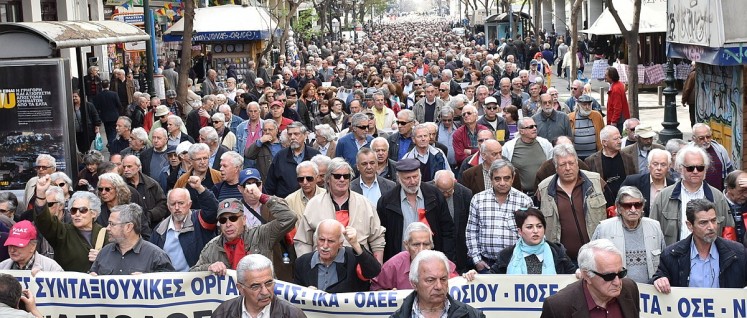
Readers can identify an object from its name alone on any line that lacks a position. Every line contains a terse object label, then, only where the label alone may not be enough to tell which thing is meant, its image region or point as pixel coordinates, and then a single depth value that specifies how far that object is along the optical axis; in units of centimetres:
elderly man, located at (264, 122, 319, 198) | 1230
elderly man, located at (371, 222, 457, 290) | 802
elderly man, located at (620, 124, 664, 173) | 1183
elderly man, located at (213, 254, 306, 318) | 685
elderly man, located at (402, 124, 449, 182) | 1234
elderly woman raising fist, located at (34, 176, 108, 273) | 936
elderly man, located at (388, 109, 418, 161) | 1365
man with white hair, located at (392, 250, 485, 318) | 662
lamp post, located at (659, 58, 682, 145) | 2042
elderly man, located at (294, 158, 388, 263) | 931
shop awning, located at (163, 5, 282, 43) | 3766
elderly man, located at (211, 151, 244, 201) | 1063
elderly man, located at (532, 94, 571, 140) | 1444
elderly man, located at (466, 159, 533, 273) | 937
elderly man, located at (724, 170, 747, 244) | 920
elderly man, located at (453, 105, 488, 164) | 1384
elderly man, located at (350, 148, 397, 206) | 1054
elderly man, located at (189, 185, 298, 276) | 860
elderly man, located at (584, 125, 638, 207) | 1148
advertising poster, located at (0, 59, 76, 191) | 1509
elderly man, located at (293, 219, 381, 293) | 820
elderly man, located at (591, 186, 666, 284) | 837
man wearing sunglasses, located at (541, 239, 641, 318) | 645
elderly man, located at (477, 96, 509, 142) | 1492
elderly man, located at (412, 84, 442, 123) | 1869
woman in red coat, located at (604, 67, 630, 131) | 1822
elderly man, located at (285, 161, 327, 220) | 1007
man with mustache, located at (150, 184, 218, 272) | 938
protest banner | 775
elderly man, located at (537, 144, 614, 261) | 938
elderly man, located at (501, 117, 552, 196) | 1200
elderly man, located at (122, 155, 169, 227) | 1161
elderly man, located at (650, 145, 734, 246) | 909
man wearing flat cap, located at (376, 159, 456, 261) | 978
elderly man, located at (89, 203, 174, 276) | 860
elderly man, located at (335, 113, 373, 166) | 1360
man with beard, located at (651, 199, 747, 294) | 778
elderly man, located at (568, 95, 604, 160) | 1451
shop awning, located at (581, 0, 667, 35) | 3278
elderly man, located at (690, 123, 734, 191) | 1152
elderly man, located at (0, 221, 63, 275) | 854
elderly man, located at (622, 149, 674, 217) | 996
